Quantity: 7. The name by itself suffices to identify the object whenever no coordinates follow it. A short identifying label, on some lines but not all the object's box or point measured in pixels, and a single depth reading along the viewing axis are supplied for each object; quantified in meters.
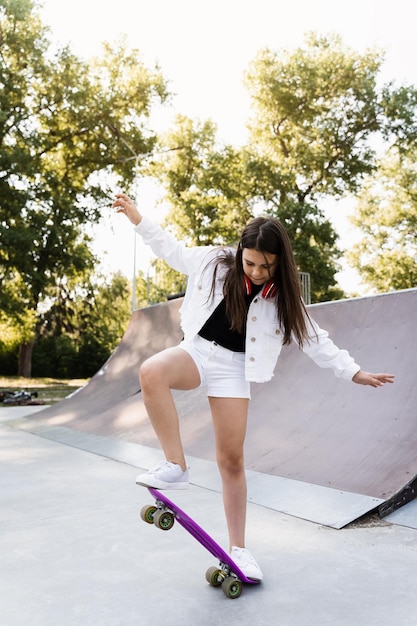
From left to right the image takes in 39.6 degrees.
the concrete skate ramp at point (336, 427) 3.71
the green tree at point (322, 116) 24.25
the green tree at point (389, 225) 26.97
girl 2.38
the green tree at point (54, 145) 20.02
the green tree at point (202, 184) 25.88
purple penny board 2.37
